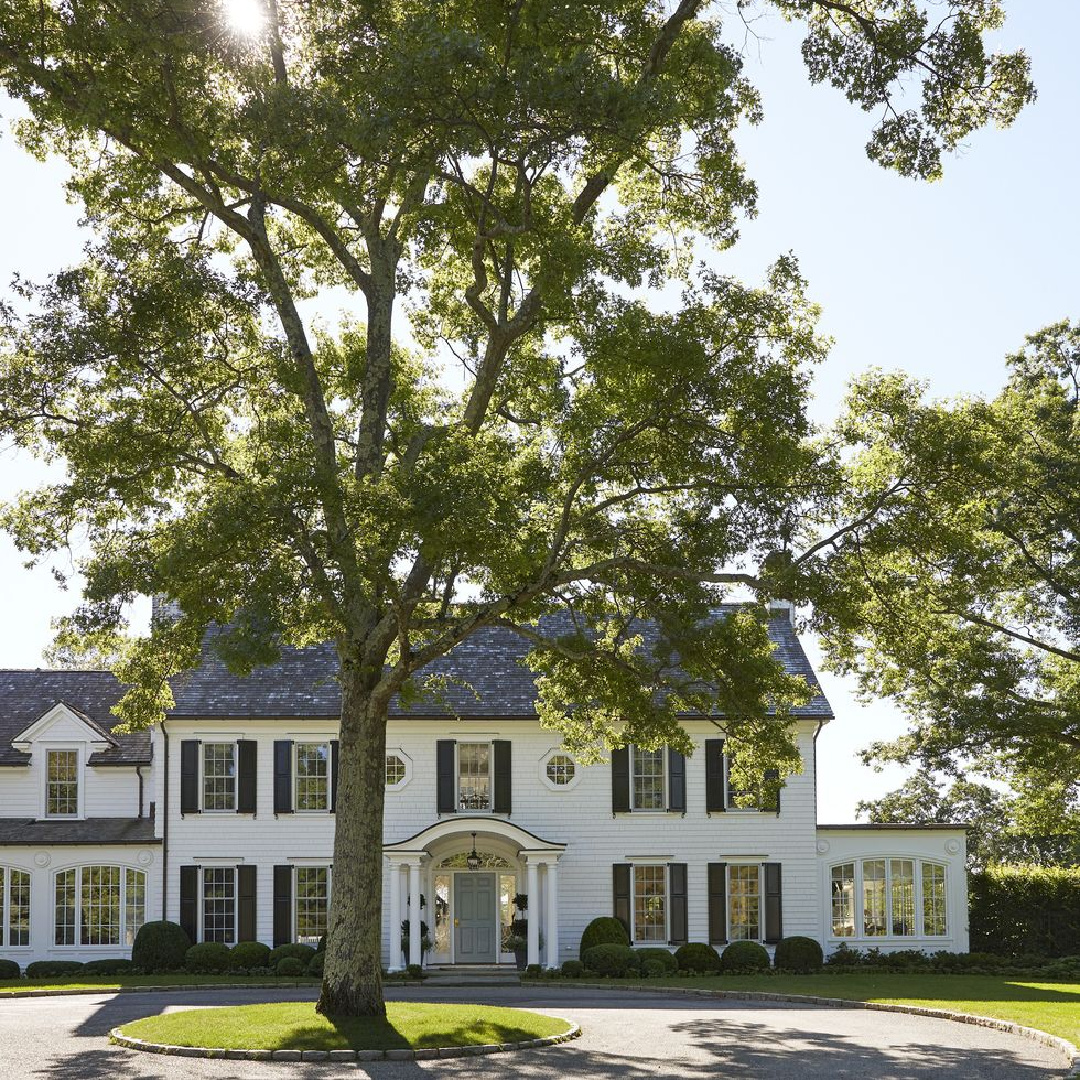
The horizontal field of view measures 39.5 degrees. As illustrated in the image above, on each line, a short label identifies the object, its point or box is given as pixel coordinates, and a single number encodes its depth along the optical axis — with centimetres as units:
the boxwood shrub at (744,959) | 3145
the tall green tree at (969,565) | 1906
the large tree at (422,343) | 1619
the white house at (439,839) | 3241
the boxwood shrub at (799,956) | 3169
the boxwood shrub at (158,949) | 3102
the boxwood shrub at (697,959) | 3141
